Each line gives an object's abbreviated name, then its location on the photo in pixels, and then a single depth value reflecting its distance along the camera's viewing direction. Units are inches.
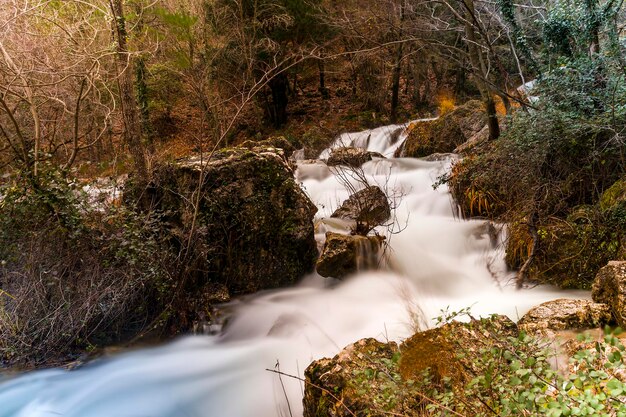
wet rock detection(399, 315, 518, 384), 112.7
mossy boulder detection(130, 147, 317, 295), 247.4
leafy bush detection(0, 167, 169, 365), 197.5
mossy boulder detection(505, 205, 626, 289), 191.9
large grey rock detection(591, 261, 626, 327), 136.2
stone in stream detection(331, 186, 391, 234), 277.4
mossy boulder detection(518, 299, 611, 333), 133.1
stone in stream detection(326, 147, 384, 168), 374.6
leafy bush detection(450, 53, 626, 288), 200.1
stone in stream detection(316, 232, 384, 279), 248.8
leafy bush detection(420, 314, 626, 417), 61.1
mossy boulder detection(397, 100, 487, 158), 429.1
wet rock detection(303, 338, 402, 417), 105.1
